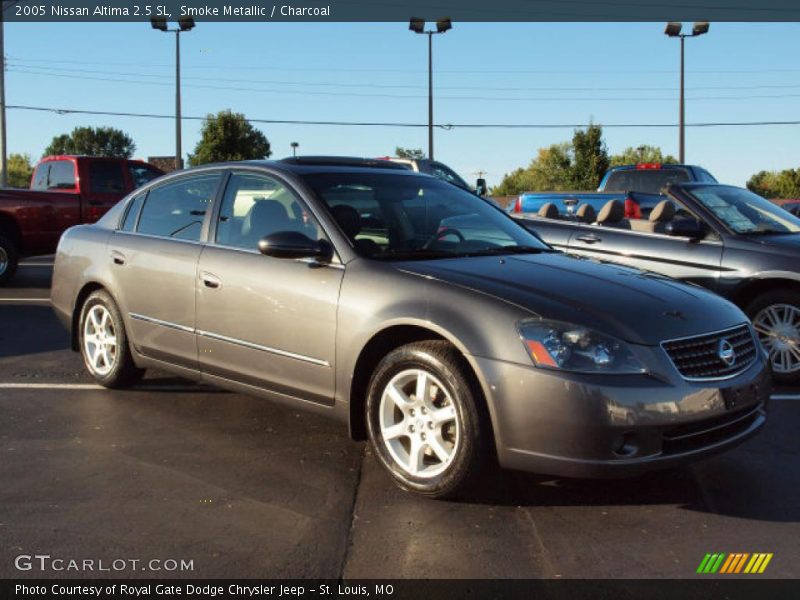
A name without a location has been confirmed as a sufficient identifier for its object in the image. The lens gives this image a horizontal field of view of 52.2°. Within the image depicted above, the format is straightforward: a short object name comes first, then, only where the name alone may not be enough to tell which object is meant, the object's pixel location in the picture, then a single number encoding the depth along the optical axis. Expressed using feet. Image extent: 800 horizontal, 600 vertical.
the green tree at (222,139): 141.59
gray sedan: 11.61
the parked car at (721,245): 20.47
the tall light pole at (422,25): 83.92
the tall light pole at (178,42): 84.65
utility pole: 90.43
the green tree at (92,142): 328.90
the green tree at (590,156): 128.47
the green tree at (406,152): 205.32
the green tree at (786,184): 264.56
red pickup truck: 41.11
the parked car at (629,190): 40.91
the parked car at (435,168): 44.47
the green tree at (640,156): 307.87
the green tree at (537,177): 290.56
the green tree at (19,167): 307.78
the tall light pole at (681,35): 79.70
